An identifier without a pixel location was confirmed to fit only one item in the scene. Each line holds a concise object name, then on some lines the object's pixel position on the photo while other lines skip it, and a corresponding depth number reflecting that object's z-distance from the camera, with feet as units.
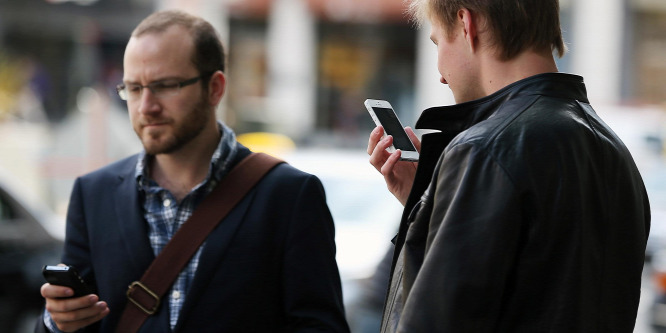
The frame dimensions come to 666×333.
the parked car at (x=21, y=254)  41.73
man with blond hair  12.00
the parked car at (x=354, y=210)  46.65
